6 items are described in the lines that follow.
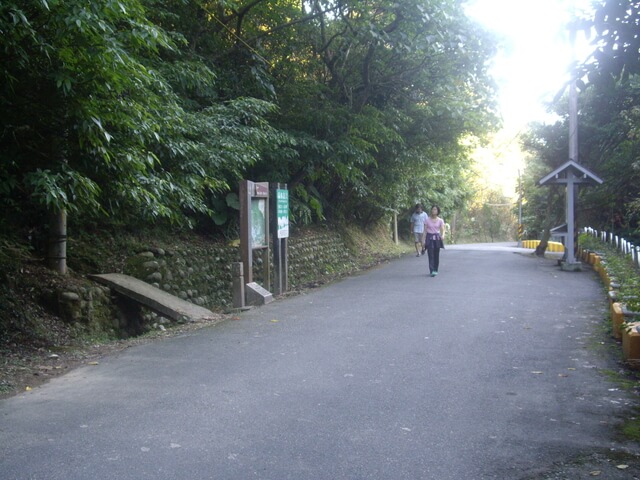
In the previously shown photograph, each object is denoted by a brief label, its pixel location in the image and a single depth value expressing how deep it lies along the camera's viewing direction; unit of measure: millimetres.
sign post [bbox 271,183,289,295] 13383
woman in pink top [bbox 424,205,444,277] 15836
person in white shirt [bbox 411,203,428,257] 23700
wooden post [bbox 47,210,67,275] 9898
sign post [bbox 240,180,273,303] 11961
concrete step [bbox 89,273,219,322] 10336
